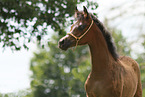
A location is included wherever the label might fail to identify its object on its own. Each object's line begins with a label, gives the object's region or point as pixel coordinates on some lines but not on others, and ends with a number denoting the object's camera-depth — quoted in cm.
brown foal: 859
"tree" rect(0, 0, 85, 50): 1537
